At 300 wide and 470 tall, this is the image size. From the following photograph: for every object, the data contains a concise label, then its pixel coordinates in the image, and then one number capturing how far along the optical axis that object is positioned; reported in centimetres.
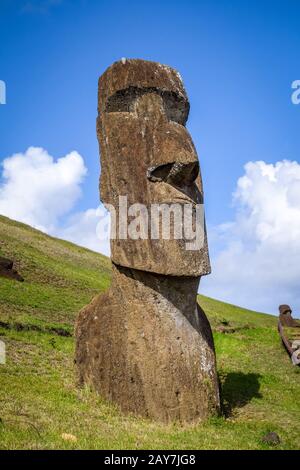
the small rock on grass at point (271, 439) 910
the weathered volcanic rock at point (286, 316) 2342
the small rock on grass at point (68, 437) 820
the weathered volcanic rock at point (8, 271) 2780
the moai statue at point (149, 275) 1043
